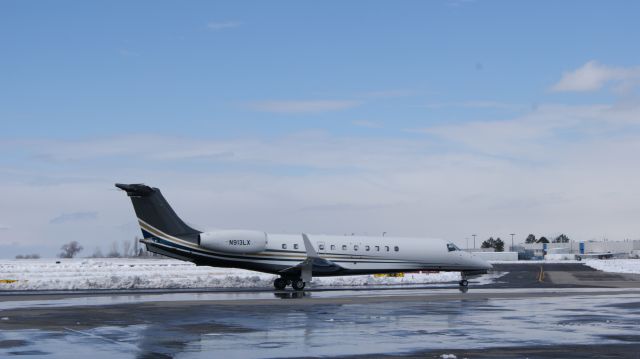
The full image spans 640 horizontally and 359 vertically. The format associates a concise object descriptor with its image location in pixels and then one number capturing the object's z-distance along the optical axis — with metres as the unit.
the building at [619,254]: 184.94
